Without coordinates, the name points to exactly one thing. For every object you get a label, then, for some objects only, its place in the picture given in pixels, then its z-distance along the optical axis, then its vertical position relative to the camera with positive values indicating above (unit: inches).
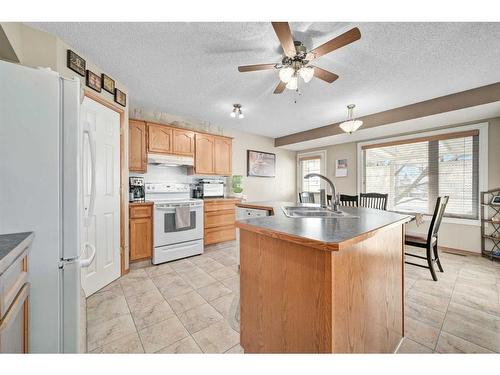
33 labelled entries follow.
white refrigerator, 35.6 -0.5
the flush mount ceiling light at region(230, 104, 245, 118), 116.0 +44.8
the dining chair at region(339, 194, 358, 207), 125.2 -9.5
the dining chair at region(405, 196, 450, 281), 89.7 -25.8
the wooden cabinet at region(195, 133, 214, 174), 140.2 +23.2
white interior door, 78.4 -5.7
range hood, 121.0 +16.5
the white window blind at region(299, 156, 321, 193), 202.6 +17.8
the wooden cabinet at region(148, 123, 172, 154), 119.4 +29.3
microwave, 145.9 -1.8
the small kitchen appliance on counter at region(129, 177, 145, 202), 116.6 -2.1
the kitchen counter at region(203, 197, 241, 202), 134.7 -10.0
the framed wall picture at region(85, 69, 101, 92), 76.7 +42.0
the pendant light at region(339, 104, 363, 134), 105.3 +32.8
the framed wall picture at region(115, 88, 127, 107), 92.2 +42.5
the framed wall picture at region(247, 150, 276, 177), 183.0 +21.5
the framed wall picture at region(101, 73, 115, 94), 84.2 +44.9
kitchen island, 30.6 -18.3
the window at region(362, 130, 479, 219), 122.0 +9.8
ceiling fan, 51.8 +40.6
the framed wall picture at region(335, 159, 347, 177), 178.8 +16.8
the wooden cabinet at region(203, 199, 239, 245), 133.5 -24.6
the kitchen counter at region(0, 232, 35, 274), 25.6 -9.2
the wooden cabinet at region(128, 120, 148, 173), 113.3 +22.9
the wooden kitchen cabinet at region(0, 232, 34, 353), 26.2 -16.7
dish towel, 114.5 -18.5
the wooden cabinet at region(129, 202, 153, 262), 103.8 -24.5
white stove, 110.2 -24.8
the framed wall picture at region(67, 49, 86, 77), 69.2 +44.5
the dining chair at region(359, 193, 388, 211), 117.8 -9.0
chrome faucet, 65.1 -5.3
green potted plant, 162.7 +1.4
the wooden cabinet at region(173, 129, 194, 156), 129.1 +29.5
